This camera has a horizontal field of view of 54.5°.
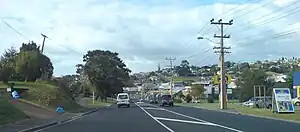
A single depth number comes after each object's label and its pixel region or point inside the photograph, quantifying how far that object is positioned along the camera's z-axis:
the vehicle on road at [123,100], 45.97
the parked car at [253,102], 41.34
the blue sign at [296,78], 51.09
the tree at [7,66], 38.38
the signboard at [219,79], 40.33
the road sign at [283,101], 26.59
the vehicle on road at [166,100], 49.70
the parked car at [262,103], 38.55
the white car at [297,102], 43.53
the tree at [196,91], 75.67
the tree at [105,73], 66.66
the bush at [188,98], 70.91
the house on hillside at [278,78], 82.68
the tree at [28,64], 42.76
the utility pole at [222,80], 36.63
